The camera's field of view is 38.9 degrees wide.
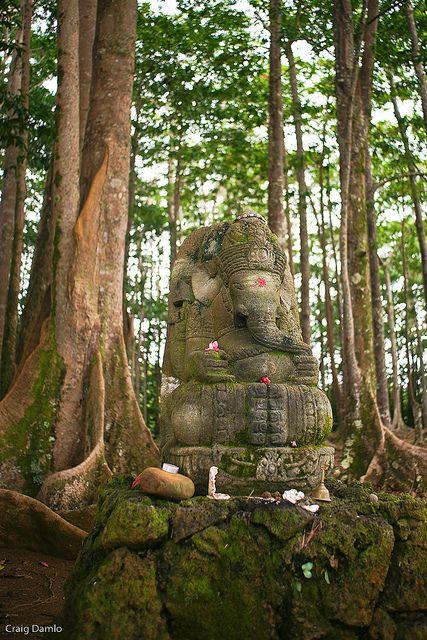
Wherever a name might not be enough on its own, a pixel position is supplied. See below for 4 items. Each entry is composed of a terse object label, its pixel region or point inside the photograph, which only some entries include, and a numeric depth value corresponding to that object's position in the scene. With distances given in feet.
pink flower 14.21
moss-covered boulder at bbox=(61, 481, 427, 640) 10.08
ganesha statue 12.60
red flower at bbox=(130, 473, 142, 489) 12.01
